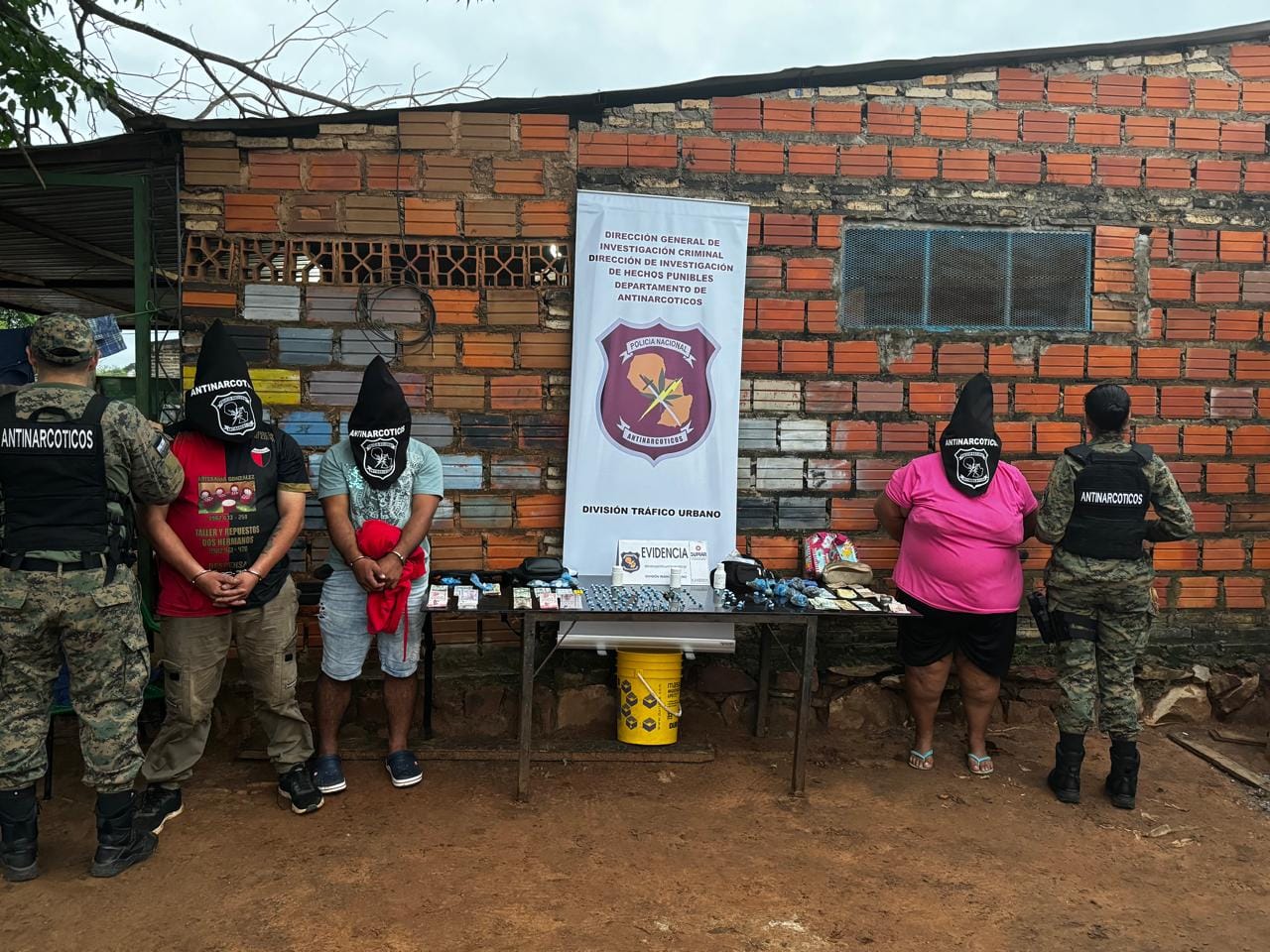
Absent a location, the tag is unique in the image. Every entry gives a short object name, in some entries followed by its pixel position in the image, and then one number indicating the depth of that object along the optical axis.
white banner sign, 4.69
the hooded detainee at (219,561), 3.64
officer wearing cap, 3.19
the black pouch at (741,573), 4.34
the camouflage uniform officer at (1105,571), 4.14
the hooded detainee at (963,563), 4.29
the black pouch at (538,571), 4.34
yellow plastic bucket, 4.48
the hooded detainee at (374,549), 3.98
